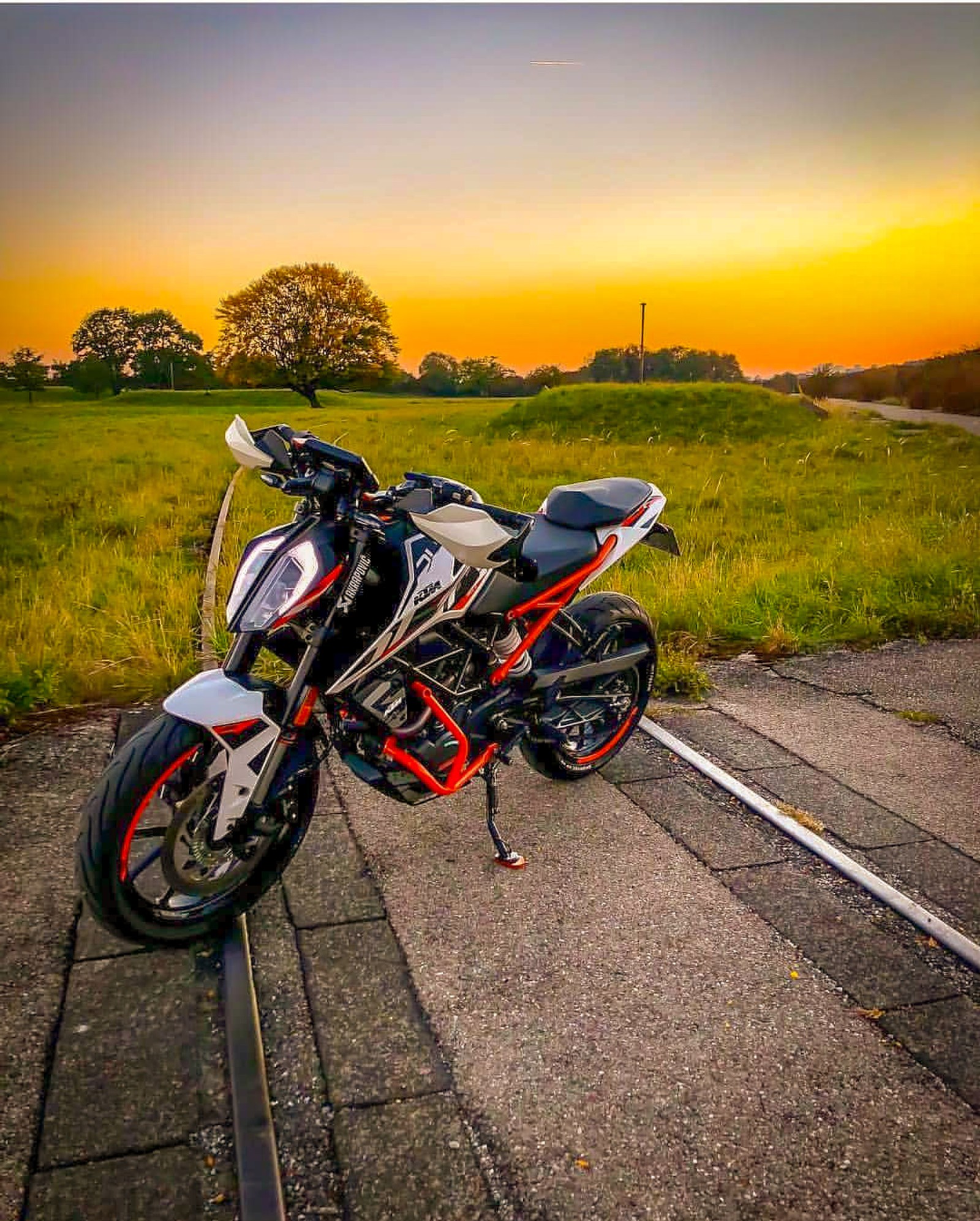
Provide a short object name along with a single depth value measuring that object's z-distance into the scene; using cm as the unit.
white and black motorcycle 263
